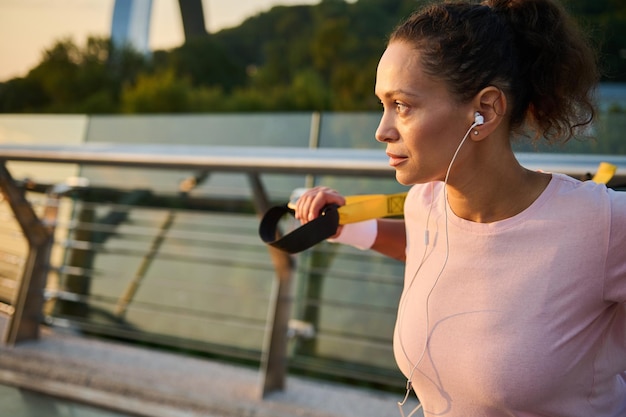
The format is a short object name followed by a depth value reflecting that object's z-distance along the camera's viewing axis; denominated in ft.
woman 3.24
